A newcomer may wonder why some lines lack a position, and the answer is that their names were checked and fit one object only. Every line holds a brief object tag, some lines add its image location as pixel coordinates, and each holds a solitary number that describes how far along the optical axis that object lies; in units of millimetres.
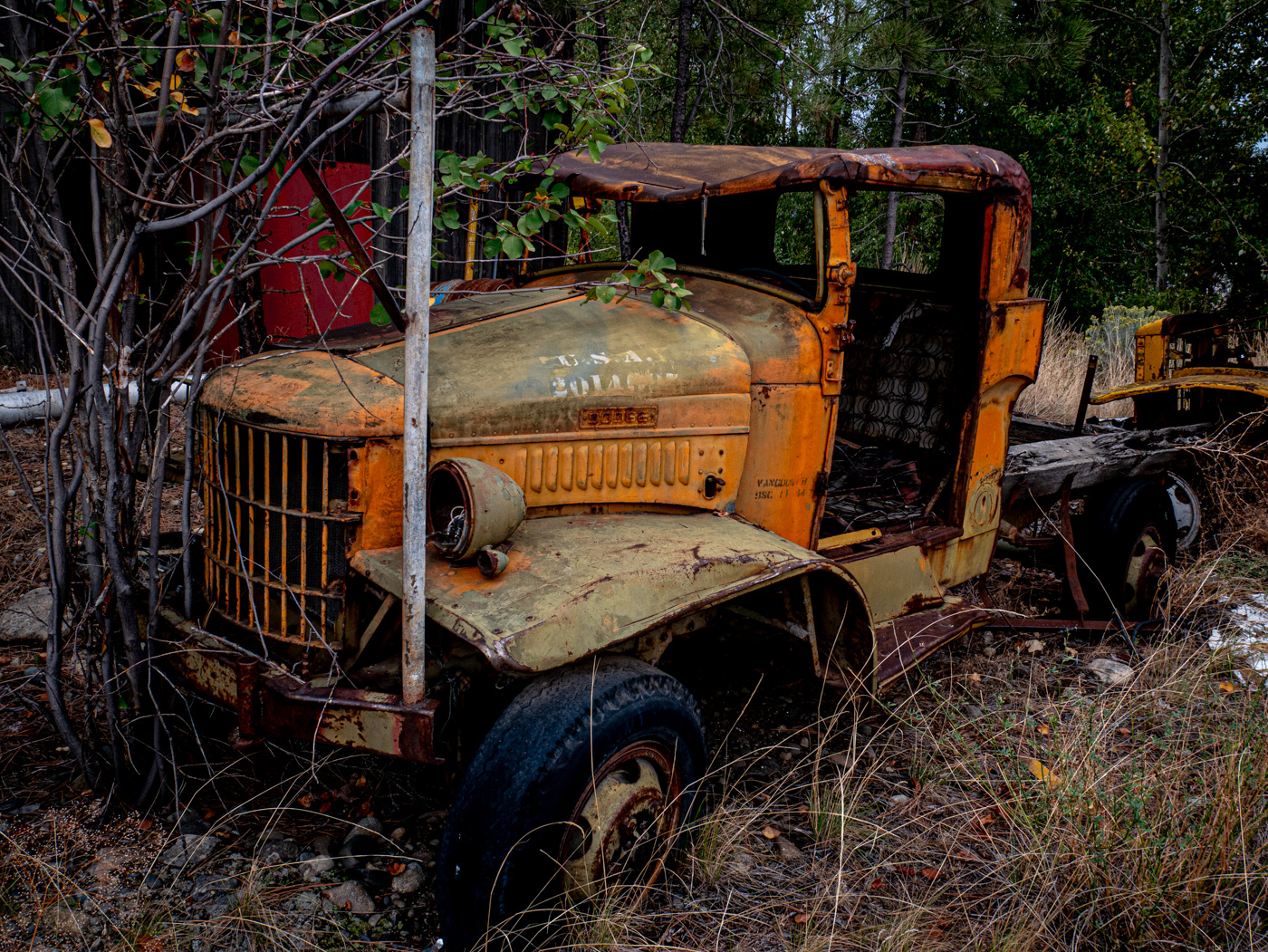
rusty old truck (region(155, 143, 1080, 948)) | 2393
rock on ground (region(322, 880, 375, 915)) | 2623
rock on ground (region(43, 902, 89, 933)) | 2404
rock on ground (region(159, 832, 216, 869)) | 2721
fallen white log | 6355
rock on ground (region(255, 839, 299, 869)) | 2777
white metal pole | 2193
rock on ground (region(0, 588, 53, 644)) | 4008
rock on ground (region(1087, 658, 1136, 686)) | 4195
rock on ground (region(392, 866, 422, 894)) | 2725
